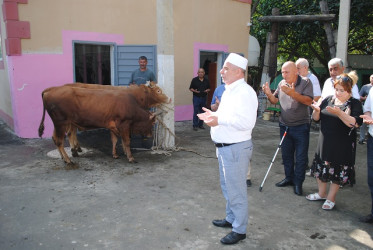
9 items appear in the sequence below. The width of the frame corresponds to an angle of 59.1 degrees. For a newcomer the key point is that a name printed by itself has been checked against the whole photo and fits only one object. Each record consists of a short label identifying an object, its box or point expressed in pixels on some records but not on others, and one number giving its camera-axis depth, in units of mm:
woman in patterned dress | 3658
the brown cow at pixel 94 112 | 5344
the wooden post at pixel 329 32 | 9323
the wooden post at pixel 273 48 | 10703
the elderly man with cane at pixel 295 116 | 4176
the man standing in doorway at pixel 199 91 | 8734
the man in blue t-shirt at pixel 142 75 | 6766
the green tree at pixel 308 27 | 11492
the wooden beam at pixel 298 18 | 9239
